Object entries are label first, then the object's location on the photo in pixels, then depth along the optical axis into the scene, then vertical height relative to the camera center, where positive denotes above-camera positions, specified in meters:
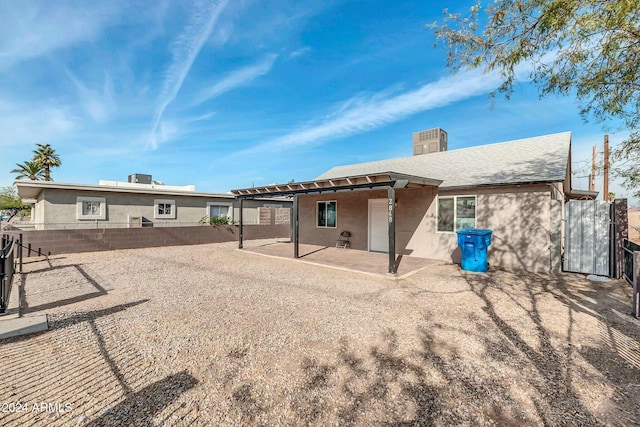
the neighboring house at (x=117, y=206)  11.66 +0.34
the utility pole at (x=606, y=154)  6.60 +1.44
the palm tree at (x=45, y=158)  30.14 +6.14
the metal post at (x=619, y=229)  6.48 -0.39
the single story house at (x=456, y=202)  7.22 +0.35
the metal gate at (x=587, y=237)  6.75 -0.61
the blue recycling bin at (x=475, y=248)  7.24 -0.95
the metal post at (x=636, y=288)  4.17 -1.18
